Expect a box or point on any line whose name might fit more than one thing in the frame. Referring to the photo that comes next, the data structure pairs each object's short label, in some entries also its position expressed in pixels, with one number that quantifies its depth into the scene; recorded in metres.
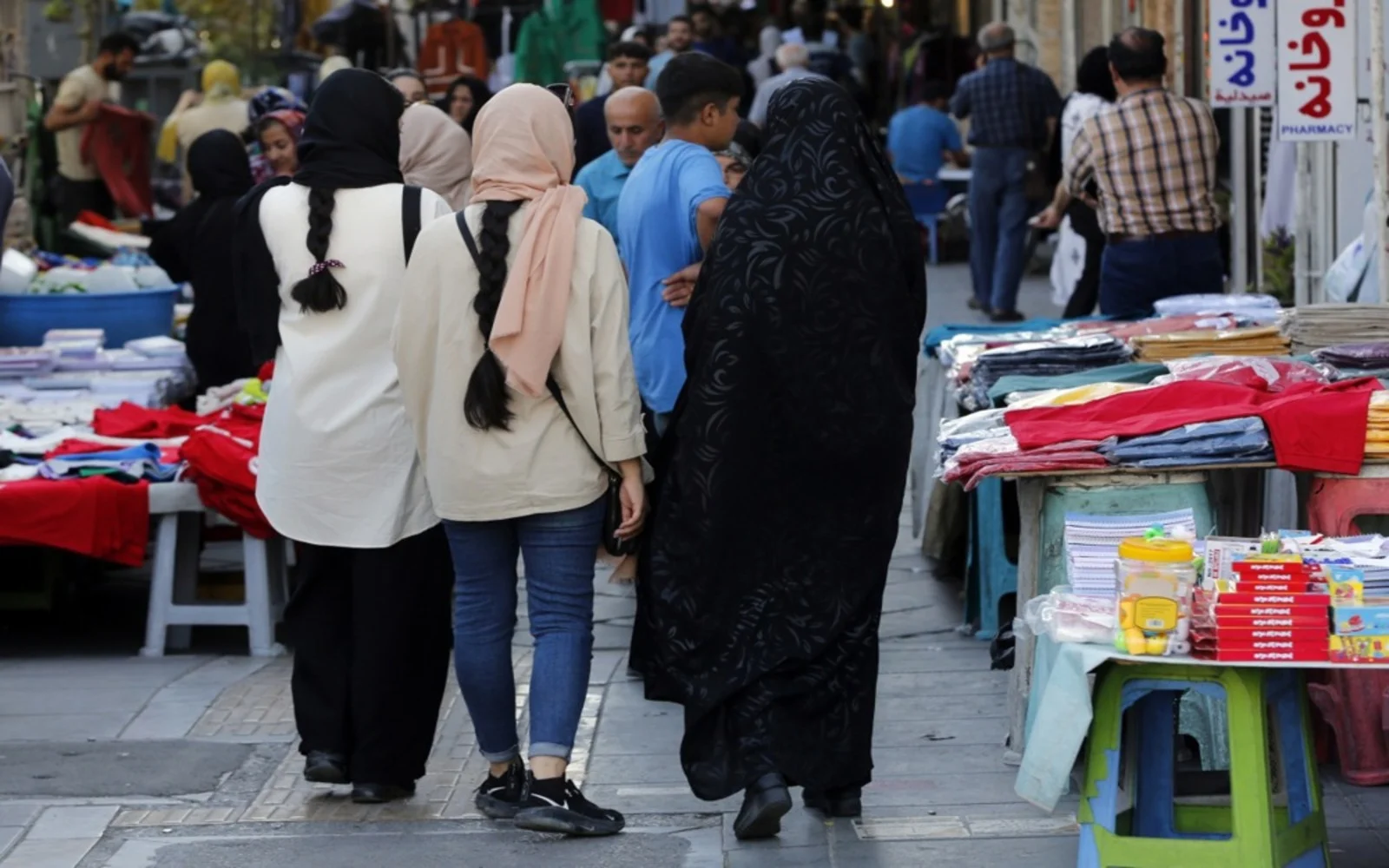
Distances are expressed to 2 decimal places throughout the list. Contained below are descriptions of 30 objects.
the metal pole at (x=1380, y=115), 14.06
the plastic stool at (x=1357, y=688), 10.67
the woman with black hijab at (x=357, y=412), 11.02
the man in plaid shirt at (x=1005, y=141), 29.41
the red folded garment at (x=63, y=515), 14.90
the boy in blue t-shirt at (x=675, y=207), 12.97
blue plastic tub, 20.37
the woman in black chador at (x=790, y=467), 10.23
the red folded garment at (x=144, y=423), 16.58
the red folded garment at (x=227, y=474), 14.86
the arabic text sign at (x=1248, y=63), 18.98
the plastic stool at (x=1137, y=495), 10.95
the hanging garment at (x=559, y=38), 40.50
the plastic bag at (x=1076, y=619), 9.02
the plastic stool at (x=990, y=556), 14.00
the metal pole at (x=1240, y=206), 22.12
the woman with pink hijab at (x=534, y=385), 10.20
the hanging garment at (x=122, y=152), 32.19
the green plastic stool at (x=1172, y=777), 8.93
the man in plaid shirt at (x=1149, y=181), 17.36
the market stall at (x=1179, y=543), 8.83
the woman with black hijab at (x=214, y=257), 18.05
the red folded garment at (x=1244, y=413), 10.58
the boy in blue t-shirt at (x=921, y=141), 37.66
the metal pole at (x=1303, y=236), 17.98
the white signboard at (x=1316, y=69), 16.27
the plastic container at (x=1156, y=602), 8.77
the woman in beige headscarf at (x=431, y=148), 15.29
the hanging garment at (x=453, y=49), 41.31
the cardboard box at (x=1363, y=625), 8.77
